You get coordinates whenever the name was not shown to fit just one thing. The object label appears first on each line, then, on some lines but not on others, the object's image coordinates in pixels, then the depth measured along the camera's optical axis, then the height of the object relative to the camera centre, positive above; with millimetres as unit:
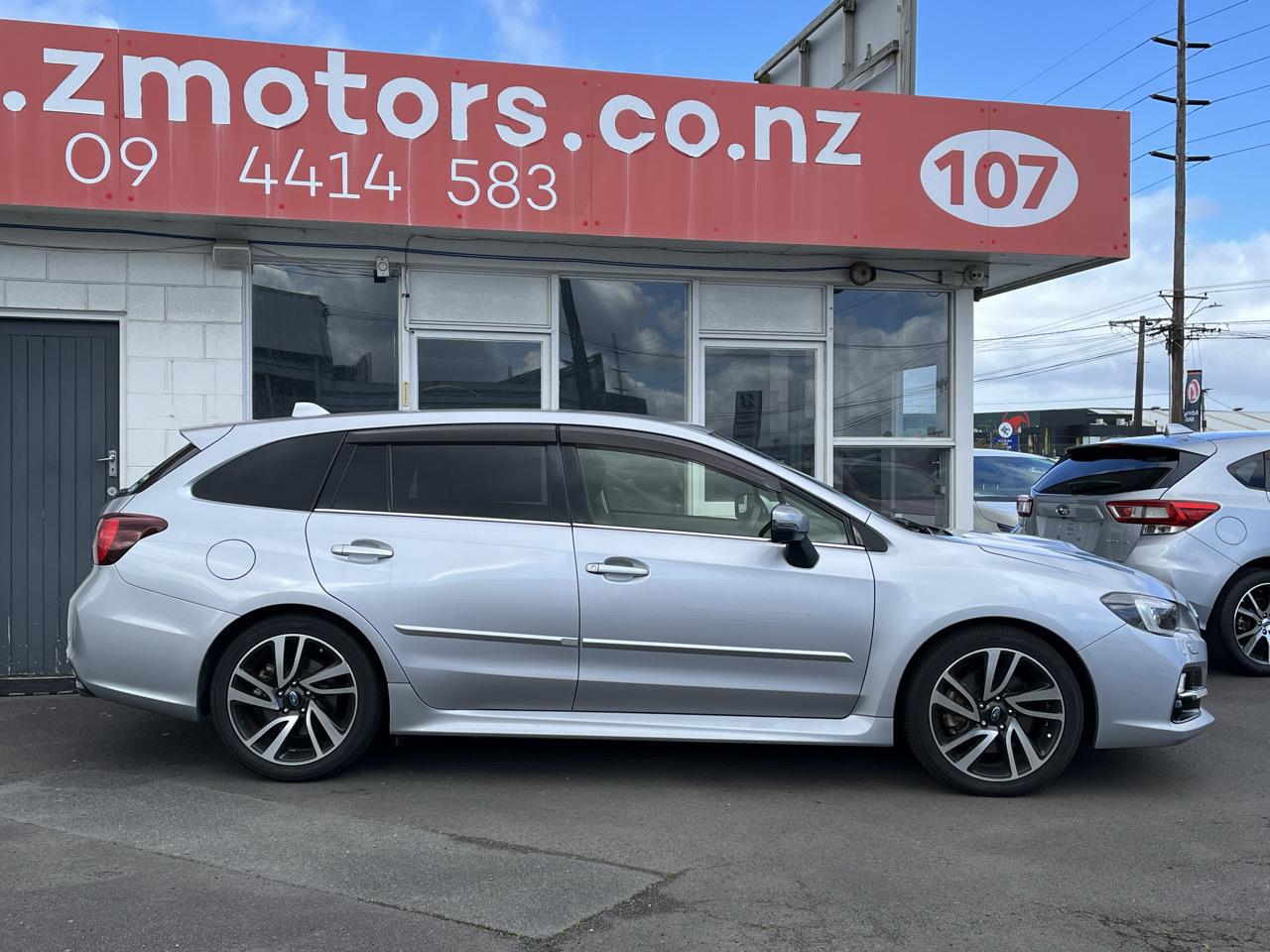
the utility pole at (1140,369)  44344 +3866
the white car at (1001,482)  11344 -222
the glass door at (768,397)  8766 +499
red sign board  7043 +2090
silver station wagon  4926 -761
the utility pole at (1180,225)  30188 +6441
